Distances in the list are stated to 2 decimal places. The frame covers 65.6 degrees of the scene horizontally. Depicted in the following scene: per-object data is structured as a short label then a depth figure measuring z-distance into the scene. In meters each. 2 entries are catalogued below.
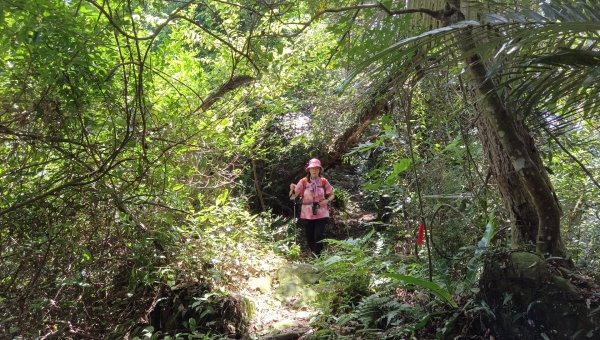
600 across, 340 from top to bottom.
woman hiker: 6.36
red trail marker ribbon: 3.82
